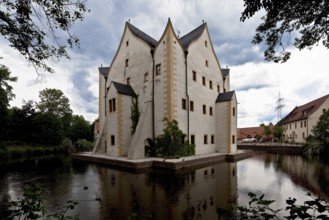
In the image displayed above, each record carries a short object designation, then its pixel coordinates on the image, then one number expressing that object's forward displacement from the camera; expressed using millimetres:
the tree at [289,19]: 3859
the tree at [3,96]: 21125
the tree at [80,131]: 42884
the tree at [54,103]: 39031
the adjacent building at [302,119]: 38156
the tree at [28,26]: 4008
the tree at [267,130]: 50406
